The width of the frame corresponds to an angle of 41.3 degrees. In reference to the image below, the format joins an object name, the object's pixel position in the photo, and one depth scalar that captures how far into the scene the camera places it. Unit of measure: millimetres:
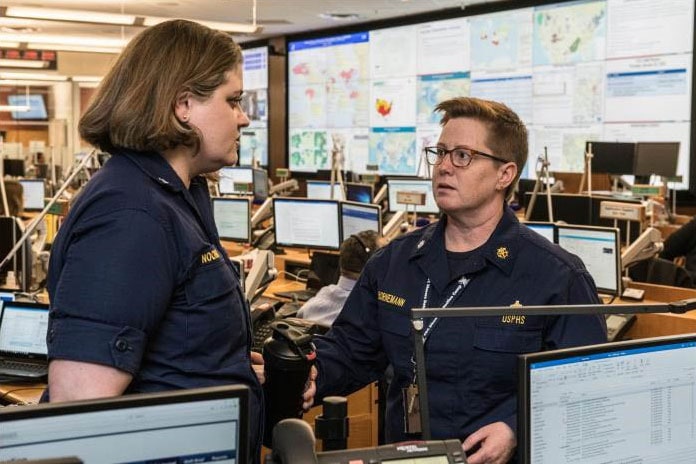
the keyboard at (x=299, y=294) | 5306
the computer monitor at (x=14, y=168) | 13961
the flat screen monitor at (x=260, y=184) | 9203
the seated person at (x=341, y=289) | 4098
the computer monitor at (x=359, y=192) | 7680
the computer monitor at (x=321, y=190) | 8461
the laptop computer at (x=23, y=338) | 3535
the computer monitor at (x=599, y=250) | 4457
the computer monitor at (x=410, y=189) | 7621
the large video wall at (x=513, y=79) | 8648
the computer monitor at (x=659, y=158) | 7344
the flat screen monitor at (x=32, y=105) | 19312
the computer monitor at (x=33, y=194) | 10180
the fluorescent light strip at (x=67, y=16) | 6875
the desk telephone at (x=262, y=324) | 3358
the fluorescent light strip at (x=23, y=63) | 12892
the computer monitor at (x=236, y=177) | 9484
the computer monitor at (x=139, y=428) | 985
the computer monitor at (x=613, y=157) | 7322
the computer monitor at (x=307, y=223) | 6195
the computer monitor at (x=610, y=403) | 1417
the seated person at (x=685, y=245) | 5598
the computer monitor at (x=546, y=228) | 4637
